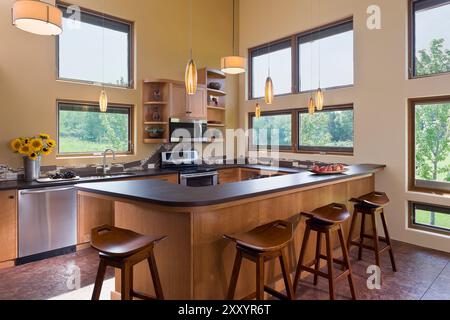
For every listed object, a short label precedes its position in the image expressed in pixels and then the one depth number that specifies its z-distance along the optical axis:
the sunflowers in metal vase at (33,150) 3.69
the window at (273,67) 5.59
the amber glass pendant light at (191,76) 2.70
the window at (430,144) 3.84
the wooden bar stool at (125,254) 1.82
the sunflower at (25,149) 3.68
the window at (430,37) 3.78
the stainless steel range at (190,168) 4.83
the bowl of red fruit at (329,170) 3.46
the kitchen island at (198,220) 2.10
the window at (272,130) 5.60
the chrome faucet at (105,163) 4.52
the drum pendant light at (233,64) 3.41
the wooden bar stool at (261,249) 1.96
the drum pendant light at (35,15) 2.32
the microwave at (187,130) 5.05
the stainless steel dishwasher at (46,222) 3.44
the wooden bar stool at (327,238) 2.54
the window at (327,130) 4.76
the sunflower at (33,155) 3.76
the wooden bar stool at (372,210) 3.21
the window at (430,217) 3.86
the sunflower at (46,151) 3.88
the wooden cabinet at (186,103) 4.97
